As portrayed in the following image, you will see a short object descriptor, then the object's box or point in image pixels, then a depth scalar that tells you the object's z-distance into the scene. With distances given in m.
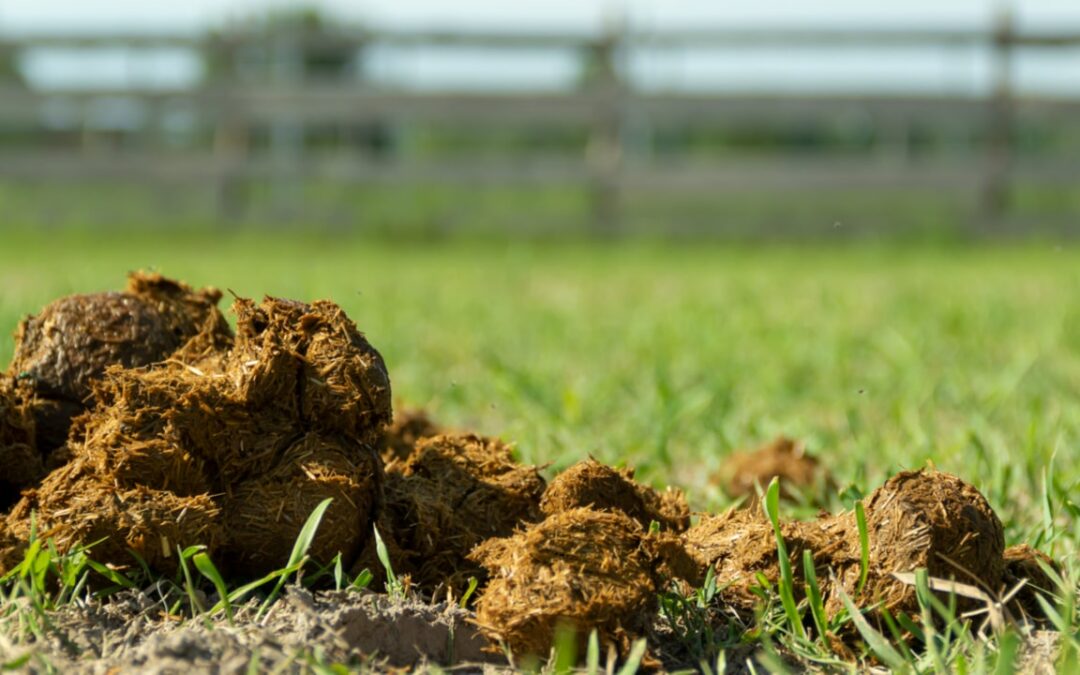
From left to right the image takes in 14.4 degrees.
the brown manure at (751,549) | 1.83
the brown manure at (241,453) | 1.81
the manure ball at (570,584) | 1.76
